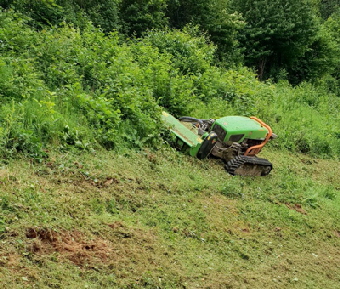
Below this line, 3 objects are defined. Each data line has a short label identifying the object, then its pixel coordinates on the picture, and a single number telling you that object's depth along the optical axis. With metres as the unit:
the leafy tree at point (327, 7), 40.78
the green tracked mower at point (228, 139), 7.76
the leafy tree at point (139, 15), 16.03
